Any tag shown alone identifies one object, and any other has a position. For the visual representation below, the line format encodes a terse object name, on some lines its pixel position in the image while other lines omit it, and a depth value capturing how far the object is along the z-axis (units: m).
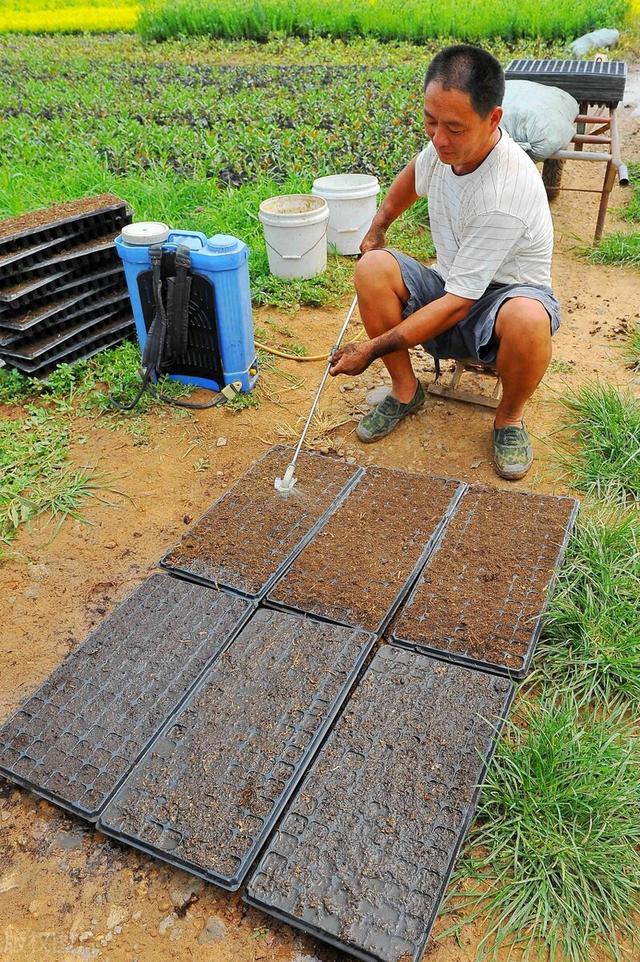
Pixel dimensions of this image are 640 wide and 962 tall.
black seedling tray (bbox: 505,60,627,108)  4.64
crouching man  1.97
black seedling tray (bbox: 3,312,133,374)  3.15
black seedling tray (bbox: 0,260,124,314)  3.02
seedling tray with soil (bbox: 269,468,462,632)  2.06
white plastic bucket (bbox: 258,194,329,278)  3.73
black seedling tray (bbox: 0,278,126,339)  3.04
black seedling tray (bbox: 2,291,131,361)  3.12
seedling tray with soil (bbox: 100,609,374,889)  1.53
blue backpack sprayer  2.72
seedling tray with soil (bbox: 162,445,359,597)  2.19
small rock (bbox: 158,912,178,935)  1.45
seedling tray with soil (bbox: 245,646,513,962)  1.39
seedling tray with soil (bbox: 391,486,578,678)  1.91
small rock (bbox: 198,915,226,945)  1.44
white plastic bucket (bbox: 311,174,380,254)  4.12
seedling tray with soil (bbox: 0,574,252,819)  1.67
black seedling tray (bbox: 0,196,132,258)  3.01
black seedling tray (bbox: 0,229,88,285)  2.96
